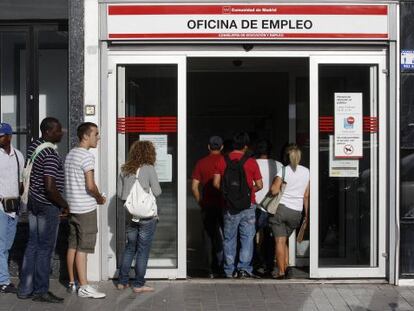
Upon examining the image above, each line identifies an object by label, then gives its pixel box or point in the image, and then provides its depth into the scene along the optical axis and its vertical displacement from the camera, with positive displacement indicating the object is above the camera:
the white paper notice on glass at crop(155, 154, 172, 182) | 8.95 -0.35
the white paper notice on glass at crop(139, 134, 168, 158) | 8.93 -0.06
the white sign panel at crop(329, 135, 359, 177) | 9.00 -0.34
